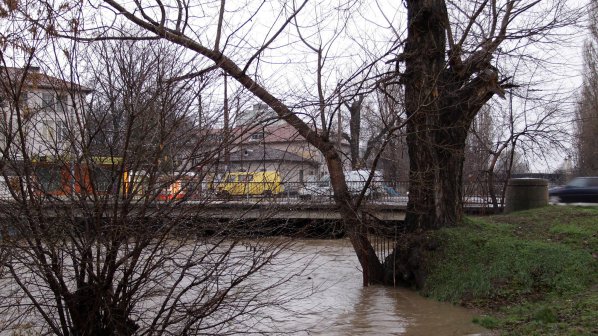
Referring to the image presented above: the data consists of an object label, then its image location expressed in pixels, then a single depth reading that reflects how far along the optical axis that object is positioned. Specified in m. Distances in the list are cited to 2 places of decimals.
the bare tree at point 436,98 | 13.02
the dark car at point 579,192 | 27.92
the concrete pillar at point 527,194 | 19.75
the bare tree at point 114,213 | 5.44
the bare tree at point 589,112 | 43.47
